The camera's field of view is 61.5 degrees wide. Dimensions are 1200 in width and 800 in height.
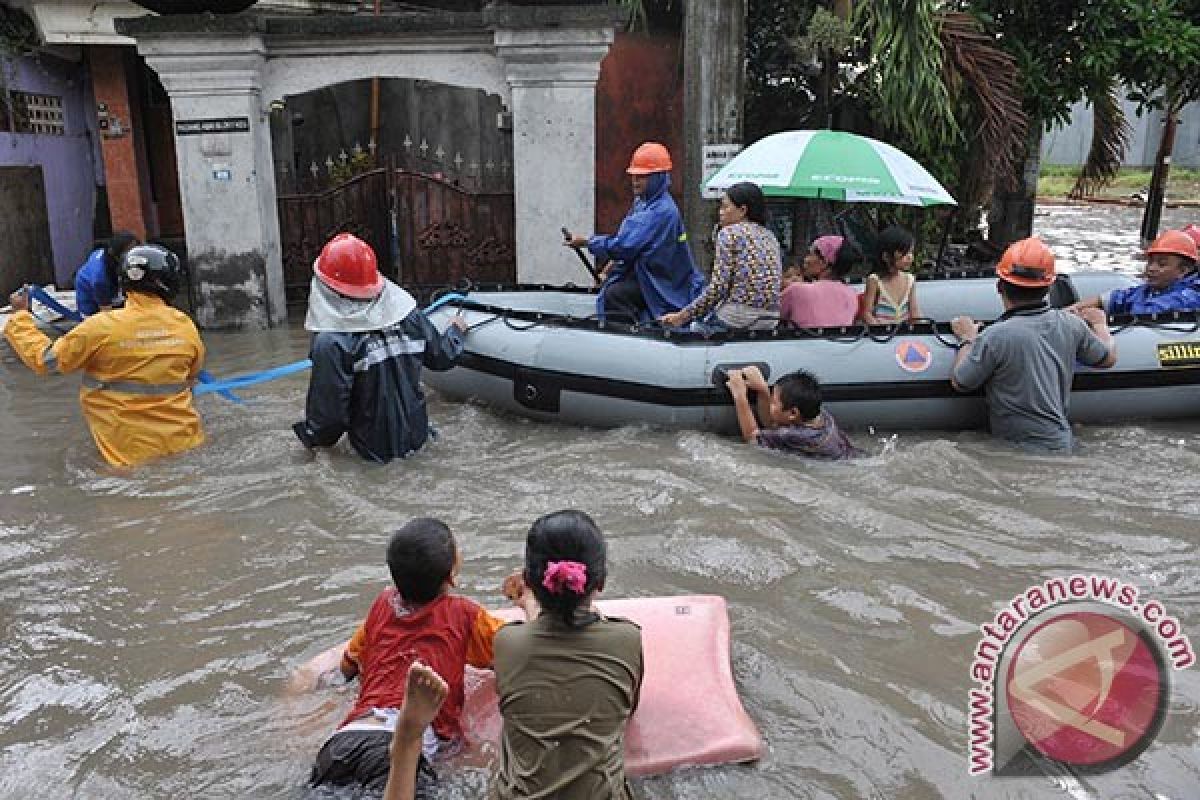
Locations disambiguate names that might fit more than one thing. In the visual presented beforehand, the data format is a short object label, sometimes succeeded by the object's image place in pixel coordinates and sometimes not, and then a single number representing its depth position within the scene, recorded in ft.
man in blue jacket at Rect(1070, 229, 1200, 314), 19.15
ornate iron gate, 28.99
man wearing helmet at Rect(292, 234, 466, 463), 14.82
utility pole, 23.20
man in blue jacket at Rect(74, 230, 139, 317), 20.77
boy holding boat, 15.96
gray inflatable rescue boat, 18.17
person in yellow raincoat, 14.52
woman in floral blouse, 18.12
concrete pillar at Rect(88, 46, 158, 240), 32.04
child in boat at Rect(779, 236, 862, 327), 19.11
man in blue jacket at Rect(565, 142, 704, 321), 19.61
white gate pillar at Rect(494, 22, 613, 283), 25.30
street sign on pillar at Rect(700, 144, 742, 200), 23.53
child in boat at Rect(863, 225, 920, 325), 19.44
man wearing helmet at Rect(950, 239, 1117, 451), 16.53
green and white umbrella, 19.27
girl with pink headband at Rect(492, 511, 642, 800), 7.58
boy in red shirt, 8.43
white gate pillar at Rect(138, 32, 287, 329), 25.59
